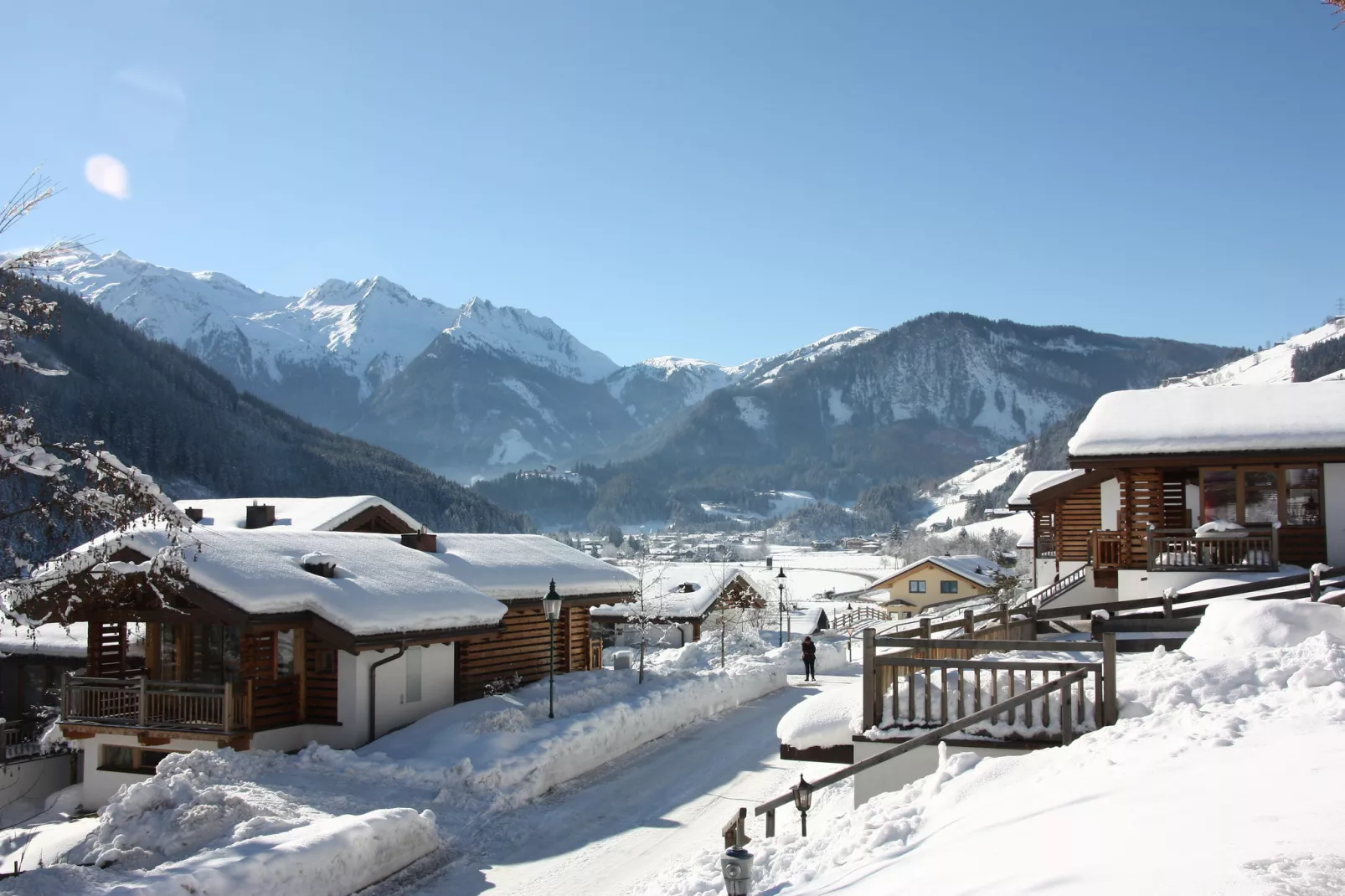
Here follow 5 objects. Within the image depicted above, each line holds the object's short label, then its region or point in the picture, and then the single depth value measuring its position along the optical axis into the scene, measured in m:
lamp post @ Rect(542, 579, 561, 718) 21.41
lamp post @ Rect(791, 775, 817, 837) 10.84
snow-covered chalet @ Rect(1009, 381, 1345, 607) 20.75
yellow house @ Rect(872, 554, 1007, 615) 76.19
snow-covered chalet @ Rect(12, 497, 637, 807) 18.72
